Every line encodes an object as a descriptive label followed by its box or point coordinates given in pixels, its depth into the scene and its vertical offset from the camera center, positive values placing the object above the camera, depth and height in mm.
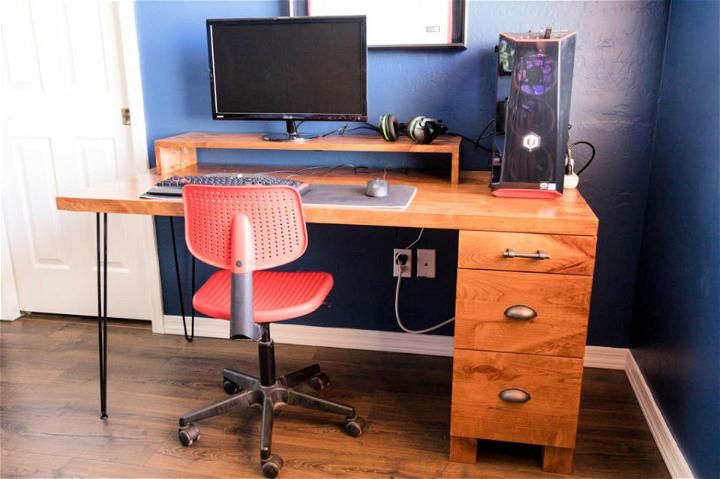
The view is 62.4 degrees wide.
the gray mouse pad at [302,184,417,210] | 1639 -333
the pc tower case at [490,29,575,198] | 1611 -96
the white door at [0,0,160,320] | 2383 -292
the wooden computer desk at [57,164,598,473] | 1534 -587
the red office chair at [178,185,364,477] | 1510 -432
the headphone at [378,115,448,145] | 1925 -160
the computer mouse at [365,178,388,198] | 1721 -309
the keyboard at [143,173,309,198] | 1689 -293
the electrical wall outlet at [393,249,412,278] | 2305 -695
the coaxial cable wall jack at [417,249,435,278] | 2293 -694
